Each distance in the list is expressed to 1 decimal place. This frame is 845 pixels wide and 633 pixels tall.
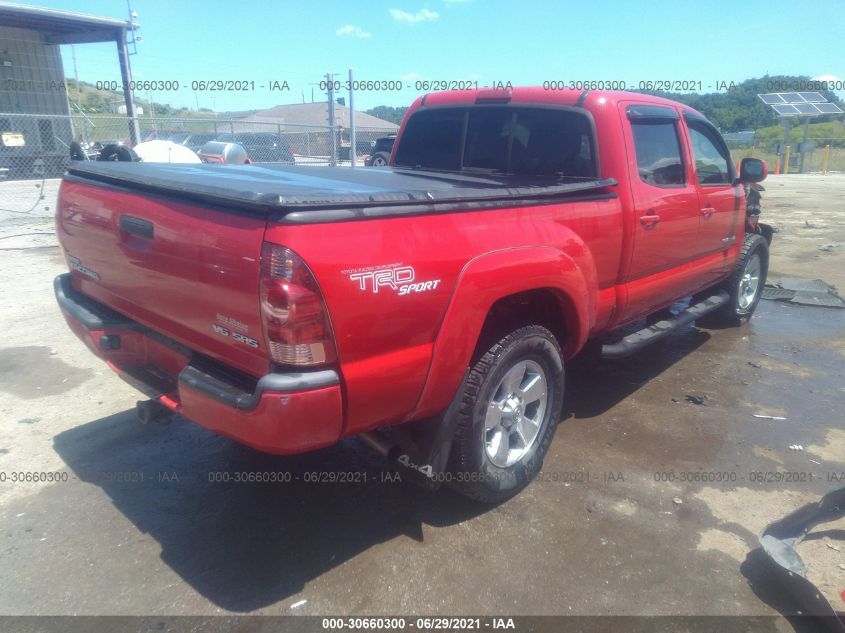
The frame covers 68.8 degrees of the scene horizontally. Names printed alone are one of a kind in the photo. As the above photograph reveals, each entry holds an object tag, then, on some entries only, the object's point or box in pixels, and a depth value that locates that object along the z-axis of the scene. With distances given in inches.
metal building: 701.3
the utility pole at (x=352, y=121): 498.0
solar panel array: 1066.7
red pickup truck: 85.0
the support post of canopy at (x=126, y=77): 612.9
